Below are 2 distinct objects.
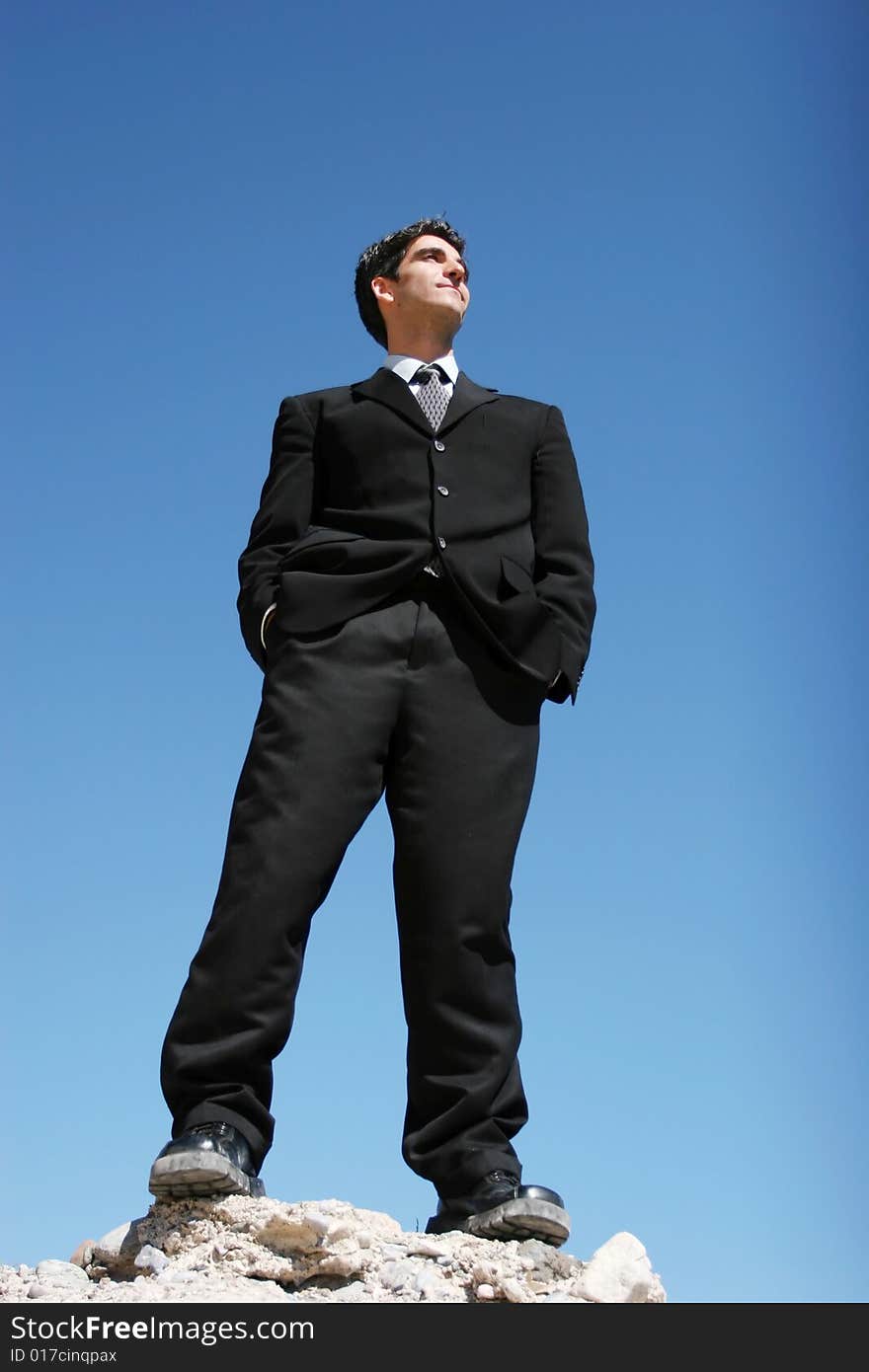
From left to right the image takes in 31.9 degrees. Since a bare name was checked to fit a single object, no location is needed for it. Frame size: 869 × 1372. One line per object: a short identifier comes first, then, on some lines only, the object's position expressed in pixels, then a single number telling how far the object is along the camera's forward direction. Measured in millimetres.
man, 3877
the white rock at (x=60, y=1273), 3861
